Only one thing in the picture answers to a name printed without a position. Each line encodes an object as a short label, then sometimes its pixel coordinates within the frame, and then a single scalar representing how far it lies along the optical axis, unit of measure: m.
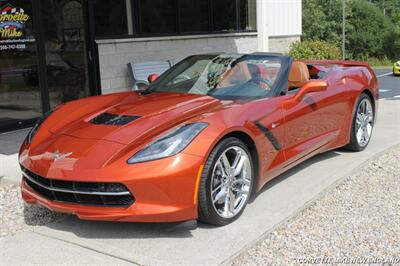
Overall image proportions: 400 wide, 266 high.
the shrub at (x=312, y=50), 14.83
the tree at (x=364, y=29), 31.03
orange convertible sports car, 3.52
